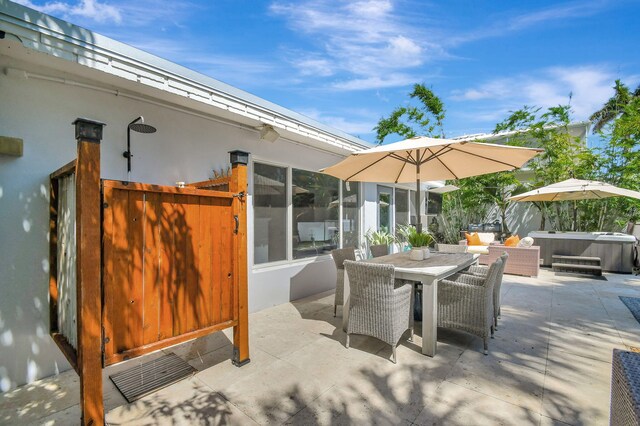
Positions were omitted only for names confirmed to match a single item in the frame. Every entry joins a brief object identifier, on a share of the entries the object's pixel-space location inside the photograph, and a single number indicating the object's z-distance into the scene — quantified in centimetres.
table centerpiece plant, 416
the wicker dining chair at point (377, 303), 304
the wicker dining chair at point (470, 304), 319
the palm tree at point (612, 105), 1122
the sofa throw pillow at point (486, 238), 890
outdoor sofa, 703
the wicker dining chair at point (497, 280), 367
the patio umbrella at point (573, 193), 712
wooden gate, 202
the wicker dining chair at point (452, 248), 526
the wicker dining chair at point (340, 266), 432
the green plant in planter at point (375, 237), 726
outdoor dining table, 317
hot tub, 736
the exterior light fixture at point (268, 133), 440
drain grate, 260
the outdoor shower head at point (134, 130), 296
